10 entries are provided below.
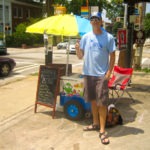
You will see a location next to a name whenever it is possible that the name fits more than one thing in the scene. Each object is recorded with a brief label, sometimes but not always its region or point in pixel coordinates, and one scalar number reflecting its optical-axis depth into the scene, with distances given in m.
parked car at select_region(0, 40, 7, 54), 23.52
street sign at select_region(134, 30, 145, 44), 9.48
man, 4.87
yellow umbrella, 5.62
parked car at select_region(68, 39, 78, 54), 25.40
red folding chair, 6.64
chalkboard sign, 6.02
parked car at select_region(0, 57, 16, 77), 12.03
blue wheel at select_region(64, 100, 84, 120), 5.84
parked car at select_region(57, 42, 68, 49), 32.18
